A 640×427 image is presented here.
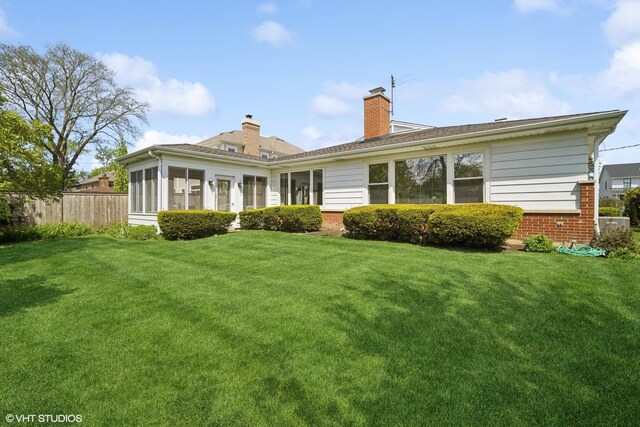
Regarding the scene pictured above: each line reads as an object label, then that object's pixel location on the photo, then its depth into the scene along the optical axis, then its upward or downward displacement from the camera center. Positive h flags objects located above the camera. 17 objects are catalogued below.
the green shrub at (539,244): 6.95 -0.77
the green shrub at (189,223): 10.37 -0.47
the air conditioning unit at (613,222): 7.30 -0.31
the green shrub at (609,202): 24.92 +0.56
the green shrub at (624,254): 6.12 -0.88
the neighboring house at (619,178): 47.09 +4.74
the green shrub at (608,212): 16.23 -0.15
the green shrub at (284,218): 11.31 -0.34
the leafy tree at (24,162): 7.58 +1.25
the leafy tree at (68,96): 22.33 +8.82
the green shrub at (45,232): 10.77 -0.80
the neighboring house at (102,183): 32.25 +3.24
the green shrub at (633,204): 14.54 +0.23
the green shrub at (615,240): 6.50 -0.66
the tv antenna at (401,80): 21.59 +9.10
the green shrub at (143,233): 10.91 -0.81
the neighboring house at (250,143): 21.61 +6.03
